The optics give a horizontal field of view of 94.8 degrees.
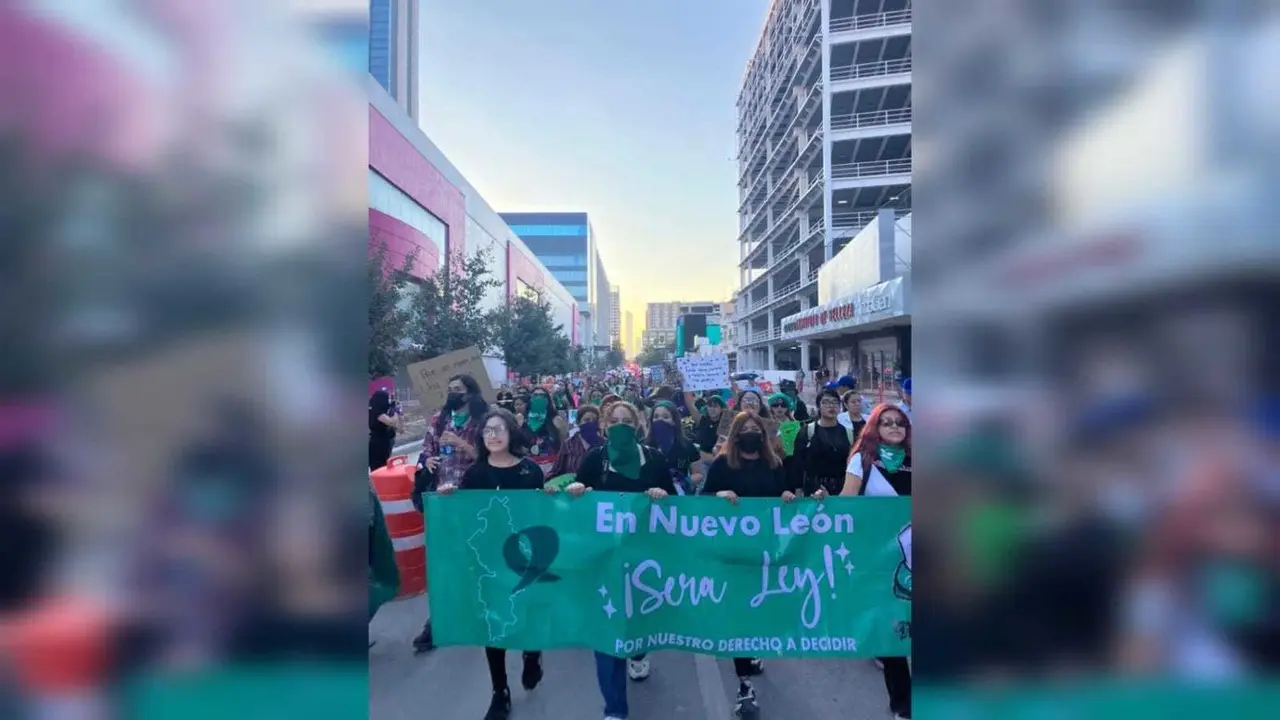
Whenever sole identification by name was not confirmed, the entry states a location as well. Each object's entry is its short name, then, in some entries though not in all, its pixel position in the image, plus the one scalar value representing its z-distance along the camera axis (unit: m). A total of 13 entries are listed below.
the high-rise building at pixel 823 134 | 38.69
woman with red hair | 3.07
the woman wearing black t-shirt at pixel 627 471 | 3.41
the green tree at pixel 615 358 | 95.65
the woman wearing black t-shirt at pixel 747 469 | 3.42
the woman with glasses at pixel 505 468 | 3.42
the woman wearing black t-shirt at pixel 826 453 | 4.89
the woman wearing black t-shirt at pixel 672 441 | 5.30
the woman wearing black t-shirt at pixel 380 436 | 5.09
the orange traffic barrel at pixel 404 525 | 4.89
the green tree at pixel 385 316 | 11.61
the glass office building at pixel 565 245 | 110.69
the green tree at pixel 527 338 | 29.42
